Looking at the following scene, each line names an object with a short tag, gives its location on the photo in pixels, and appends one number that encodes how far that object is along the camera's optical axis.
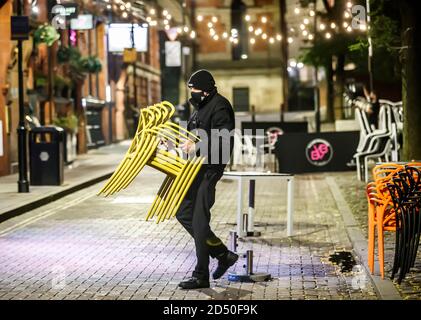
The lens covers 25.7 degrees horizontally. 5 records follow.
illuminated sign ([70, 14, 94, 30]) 31.08
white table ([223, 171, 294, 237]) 12.12
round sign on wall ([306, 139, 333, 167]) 23.84
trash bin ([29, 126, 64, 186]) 20.42
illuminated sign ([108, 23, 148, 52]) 36.44
